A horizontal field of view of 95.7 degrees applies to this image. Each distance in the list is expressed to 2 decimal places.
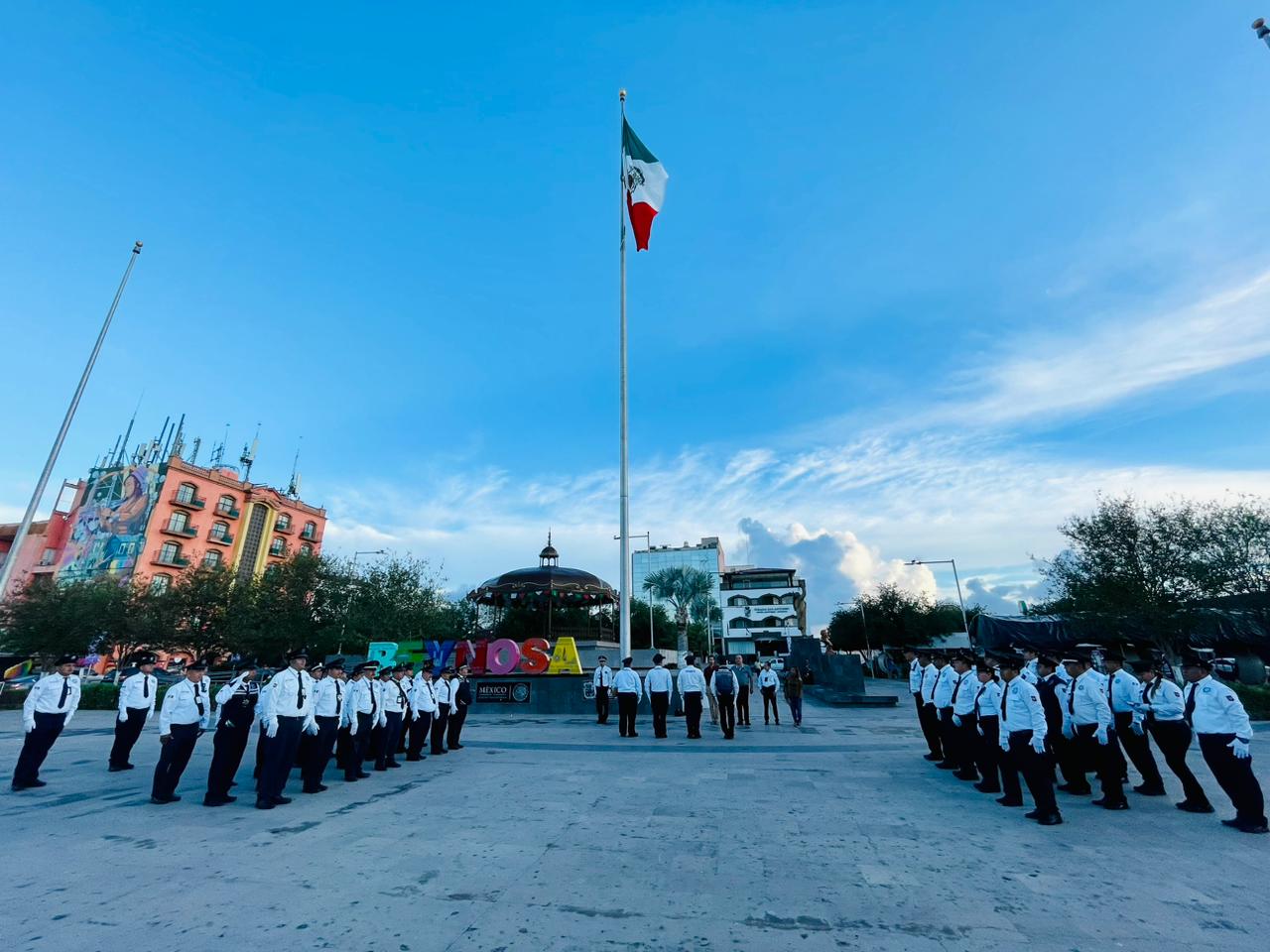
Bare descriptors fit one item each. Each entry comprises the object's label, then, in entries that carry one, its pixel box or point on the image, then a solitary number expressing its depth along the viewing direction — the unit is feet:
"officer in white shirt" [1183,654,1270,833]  20.68
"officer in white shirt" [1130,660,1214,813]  23.35
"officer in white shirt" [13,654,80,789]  29.19
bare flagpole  50.18
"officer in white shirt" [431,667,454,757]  39.60
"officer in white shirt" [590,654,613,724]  57.00
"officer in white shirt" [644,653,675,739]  46.32
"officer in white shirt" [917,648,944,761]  35.35
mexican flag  69.87
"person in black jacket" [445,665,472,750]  41.34
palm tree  218.77
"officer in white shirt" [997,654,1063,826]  22.23
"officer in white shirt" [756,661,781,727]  52.21
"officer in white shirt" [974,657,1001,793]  26.81
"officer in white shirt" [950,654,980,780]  29.40
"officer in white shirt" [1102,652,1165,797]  26.12
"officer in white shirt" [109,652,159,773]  33.55
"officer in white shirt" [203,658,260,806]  25.46
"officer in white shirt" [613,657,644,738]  47.09
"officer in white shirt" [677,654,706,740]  45.60
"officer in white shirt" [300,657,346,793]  27.94
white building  286.87
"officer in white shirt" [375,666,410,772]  33.88
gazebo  96.89
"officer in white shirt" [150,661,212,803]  25.73
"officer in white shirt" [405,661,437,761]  37.42
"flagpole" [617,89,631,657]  60.49
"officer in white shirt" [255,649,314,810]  24.95
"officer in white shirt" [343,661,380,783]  30.68
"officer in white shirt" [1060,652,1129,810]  24.31
